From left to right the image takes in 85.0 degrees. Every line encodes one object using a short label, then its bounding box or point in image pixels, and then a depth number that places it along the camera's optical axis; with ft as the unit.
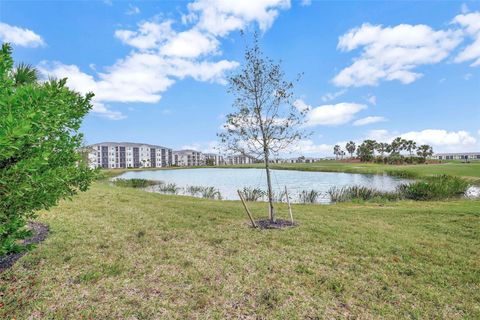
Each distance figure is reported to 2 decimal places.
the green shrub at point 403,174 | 129.80
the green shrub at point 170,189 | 89.05
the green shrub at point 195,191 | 84.33
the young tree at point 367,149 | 359.25
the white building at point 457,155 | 582.76
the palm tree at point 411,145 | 366.43
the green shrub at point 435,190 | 62.69
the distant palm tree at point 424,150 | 349.06
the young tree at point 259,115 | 32.65
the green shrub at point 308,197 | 65.51
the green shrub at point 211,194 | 74.73
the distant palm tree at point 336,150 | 539.70
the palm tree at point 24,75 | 21.47
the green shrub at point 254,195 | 67.72
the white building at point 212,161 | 522.43
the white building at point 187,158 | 568.00
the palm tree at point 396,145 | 369.30
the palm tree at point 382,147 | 377.21
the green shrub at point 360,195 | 65.41
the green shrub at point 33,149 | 9.88
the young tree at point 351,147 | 453.58
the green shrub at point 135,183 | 110.30
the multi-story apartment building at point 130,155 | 424.05
